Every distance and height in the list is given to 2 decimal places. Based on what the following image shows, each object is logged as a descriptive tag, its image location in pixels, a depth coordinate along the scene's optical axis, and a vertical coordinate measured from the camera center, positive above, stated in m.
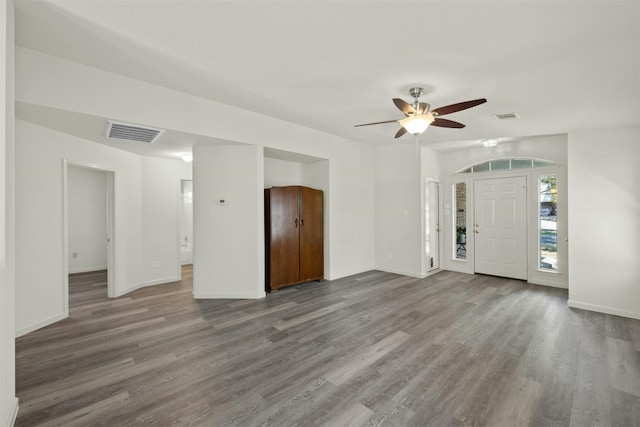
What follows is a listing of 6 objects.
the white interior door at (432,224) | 5.84 -0.26
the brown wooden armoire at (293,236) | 4.73 -0.40
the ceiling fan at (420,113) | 2.82 +1.04
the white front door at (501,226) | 5.40 -0.30
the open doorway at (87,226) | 6.17 -0.27
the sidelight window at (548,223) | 5.09 -0.22
